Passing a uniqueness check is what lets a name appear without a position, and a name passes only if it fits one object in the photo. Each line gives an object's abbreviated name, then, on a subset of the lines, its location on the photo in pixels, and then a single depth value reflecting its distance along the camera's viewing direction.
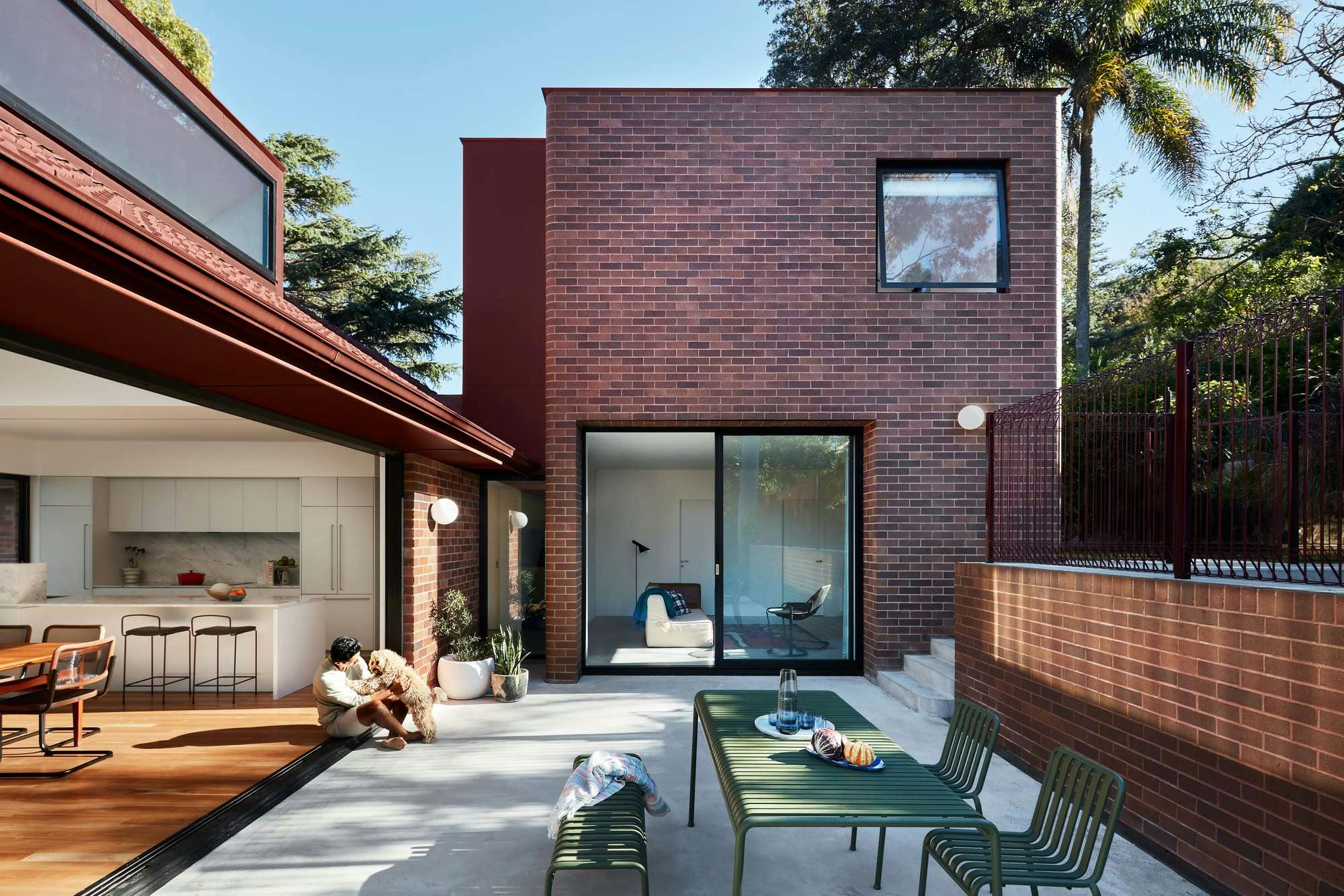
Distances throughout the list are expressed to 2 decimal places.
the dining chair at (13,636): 6.37
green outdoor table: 2.54
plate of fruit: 3.05
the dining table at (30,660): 5.32
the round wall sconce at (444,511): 7.13
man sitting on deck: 5.73
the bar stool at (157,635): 7.27
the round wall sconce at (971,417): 7.72
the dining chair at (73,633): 6.30
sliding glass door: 8.26
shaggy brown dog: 5.80
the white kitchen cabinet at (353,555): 9.10
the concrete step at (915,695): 6.41
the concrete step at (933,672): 6.69
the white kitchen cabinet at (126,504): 9.49
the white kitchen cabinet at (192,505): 9.53
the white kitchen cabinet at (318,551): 9.09
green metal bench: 2.94
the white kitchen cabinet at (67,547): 9.03
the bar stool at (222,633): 7.30
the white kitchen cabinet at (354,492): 9.14
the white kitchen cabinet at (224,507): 9.55
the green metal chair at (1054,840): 2.63
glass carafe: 3.57
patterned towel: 3.40
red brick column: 6.69
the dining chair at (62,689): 5.30
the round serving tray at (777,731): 3.47
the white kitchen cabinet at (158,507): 9.51
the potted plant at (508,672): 7.14
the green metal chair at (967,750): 3.37
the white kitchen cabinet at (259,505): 9.58
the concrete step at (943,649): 7.27
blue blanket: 9.48
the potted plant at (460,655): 7.21
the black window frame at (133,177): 3.53
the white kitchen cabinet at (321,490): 9.15
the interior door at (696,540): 12.84
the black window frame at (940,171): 7.97
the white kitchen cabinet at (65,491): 9.12
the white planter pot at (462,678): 7.20
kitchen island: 7.68
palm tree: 12.75
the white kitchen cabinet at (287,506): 9.60
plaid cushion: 9.55
